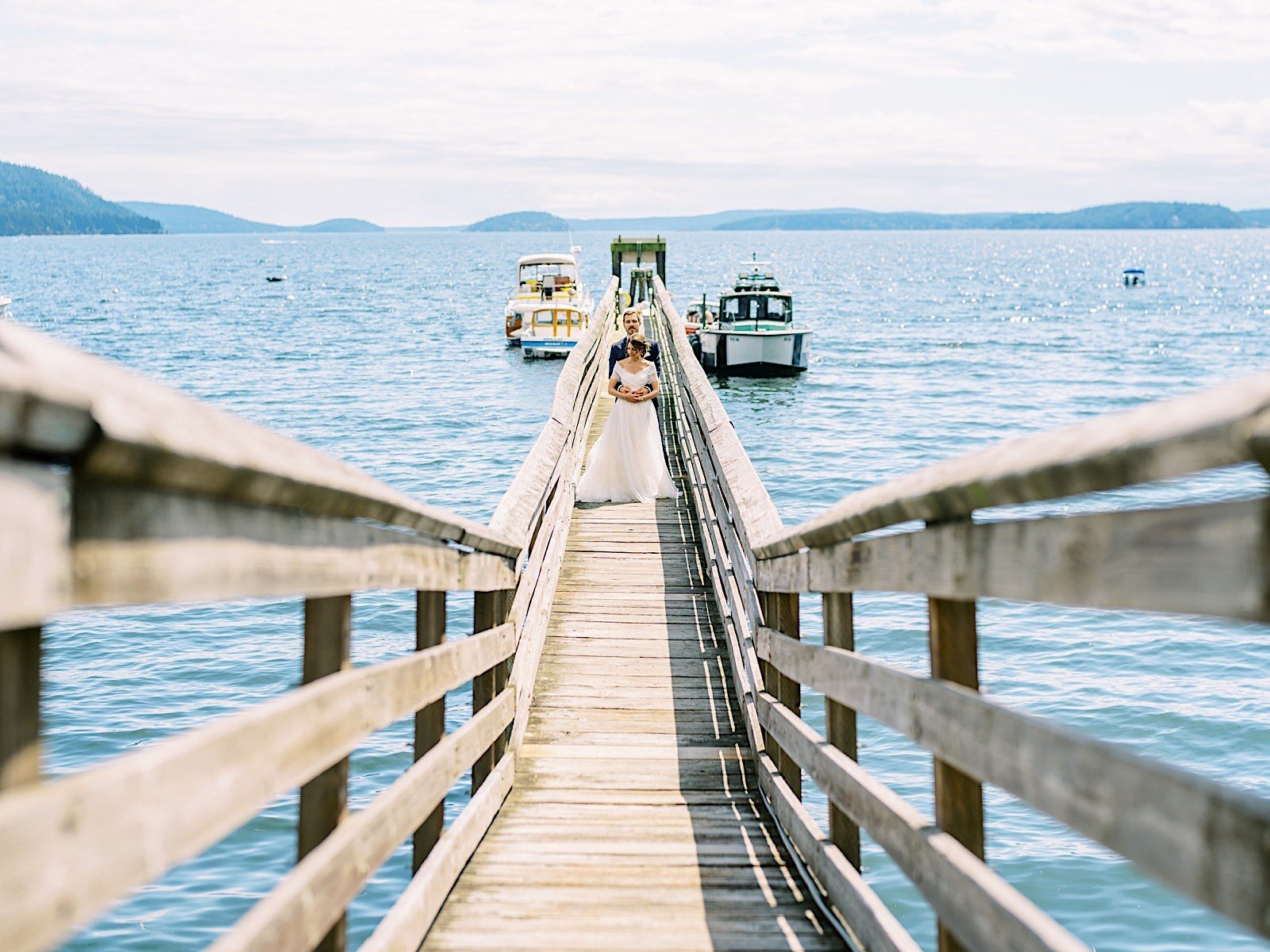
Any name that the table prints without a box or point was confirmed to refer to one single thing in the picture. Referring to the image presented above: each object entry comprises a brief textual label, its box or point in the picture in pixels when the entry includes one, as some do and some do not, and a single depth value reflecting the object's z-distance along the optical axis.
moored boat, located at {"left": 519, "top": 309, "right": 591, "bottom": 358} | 46.78
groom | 10.67
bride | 10.89
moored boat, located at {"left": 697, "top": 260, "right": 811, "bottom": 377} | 39.78
